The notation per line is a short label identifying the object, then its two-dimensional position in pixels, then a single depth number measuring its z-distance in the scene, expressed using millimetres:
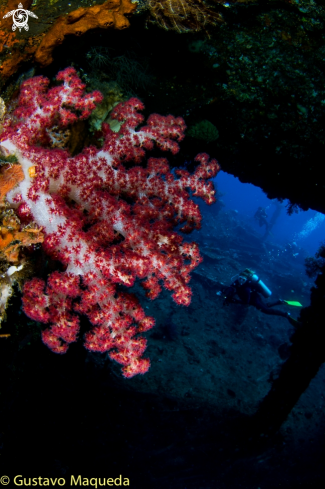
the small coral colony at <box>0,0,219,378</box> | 2111
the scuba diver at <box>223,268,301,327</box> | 9000
